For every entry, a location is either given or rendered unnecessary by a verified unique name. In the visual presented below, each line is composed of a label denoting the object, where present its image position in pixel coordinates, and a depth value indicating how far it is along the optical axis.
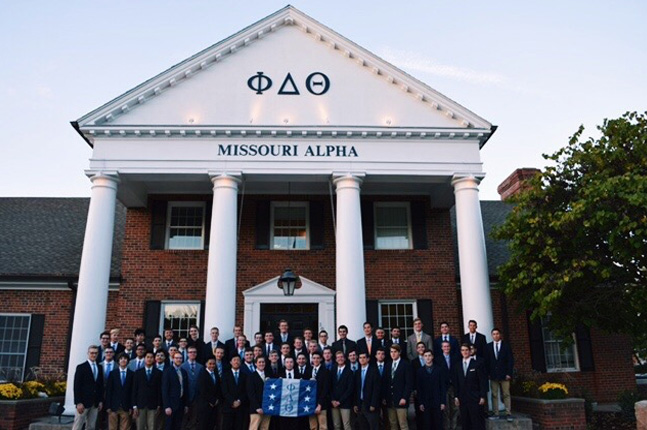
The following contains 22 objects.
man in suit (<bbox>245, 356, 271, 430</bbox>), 10.02
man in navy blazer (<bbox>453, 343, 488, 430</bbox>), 10.72
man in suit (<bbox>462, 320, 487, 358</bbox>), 11.95
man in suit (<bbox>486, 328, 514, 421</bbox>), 11.70
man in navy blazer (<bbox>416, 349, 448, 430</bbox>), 10.49
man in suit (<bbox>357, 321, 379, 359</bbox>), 11.45
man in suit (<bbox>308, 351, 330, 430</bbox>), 10.12
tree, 11.68
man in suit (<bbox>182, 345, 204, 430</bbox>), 10.35
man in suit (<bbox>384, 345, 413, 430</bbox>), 10.07
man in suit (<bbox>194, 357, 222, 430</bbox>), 10.16
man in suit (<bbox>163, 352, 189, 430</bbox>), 10.11
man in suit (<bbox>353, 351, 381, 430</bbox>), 9.95
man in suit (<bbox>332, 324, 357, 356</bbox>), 11.33
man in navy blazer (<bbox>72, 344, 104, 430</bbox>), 10.38
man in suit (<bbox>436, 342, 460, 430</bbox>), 11.30
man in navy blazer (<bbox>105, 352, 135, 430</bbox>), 10.28
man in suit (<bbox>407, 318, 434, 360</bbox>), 11.85
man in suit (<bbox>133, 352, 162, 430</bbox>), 10.15
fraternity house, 14.66
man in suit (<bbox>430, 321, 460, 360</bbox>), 11.52
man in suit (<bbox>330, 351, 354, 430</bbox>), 10.06
